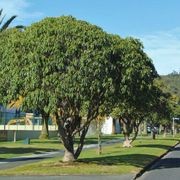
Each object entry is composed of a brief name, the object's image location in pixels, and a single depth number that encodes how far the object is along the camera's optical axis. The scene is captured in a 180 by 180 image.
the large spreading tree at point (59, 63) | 22.53
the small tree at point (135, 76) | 24.28
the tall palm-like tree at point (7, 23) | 50.19
